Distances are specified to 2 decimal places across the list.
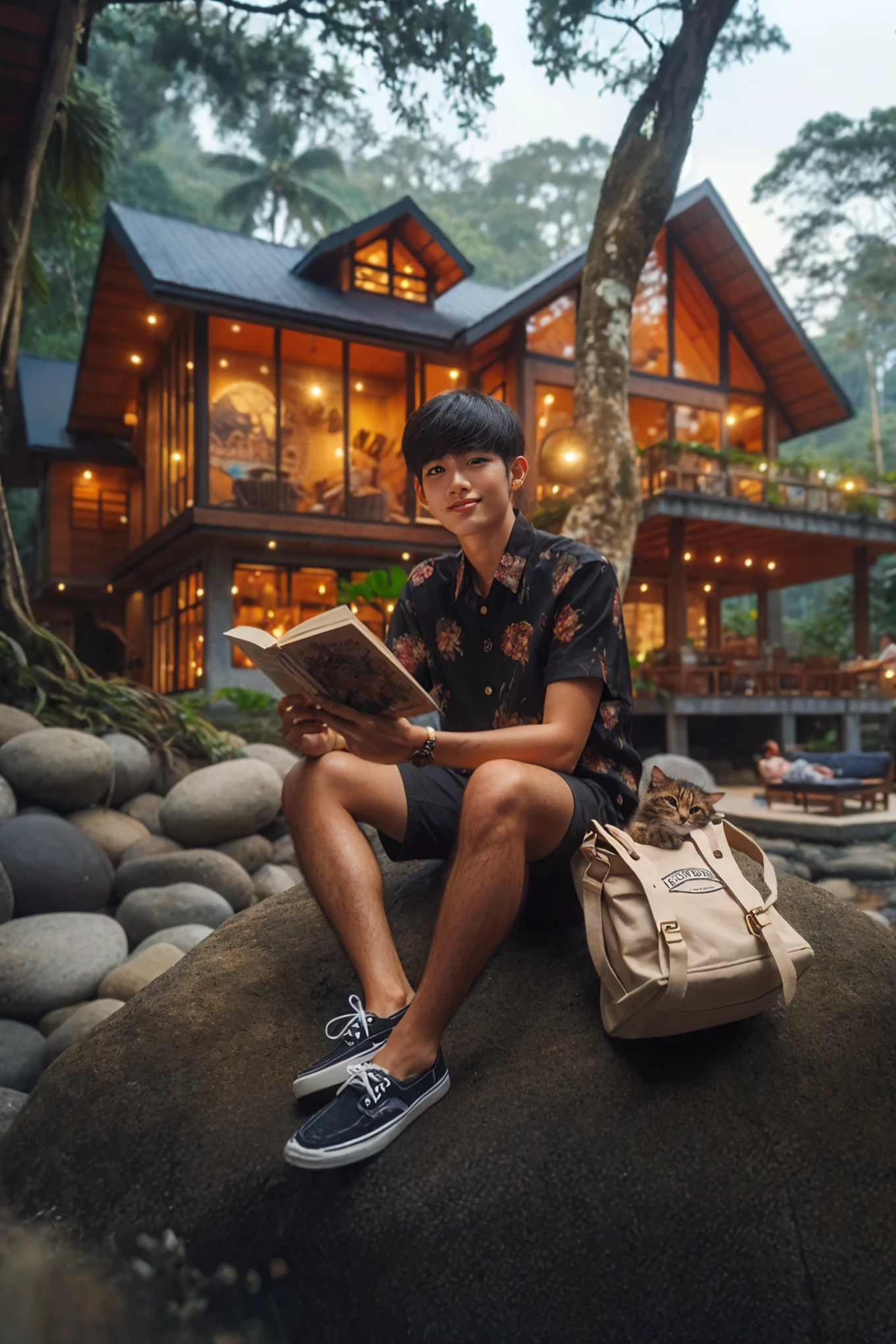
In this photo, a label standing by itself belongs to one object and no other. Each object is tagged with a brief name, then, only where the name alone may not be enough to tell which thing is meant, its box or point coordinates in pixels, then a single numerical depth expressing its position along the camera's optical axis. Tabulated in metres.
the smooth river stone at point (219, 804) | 5.80
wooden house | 14.01
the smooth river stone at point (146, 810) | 6.21
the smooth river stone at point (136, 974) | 3.90
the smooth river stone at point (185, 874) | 5.13
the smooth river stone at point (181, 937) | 4.31
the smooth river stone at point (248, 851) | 5.89
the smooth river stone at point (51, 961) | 3.90
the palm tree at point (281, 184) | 28.94
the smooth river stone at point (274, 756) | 7.43
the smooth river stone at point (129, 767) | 6.25
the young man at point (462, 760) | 2.00
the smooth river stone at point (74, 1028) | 3.47
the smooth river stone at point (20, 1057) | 3.46
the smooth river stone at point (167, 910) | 4.62
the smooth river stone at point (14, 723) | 5.84
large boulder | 1.78
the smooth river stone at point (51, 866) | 4.64
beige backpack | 1.84
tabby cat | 2.15
